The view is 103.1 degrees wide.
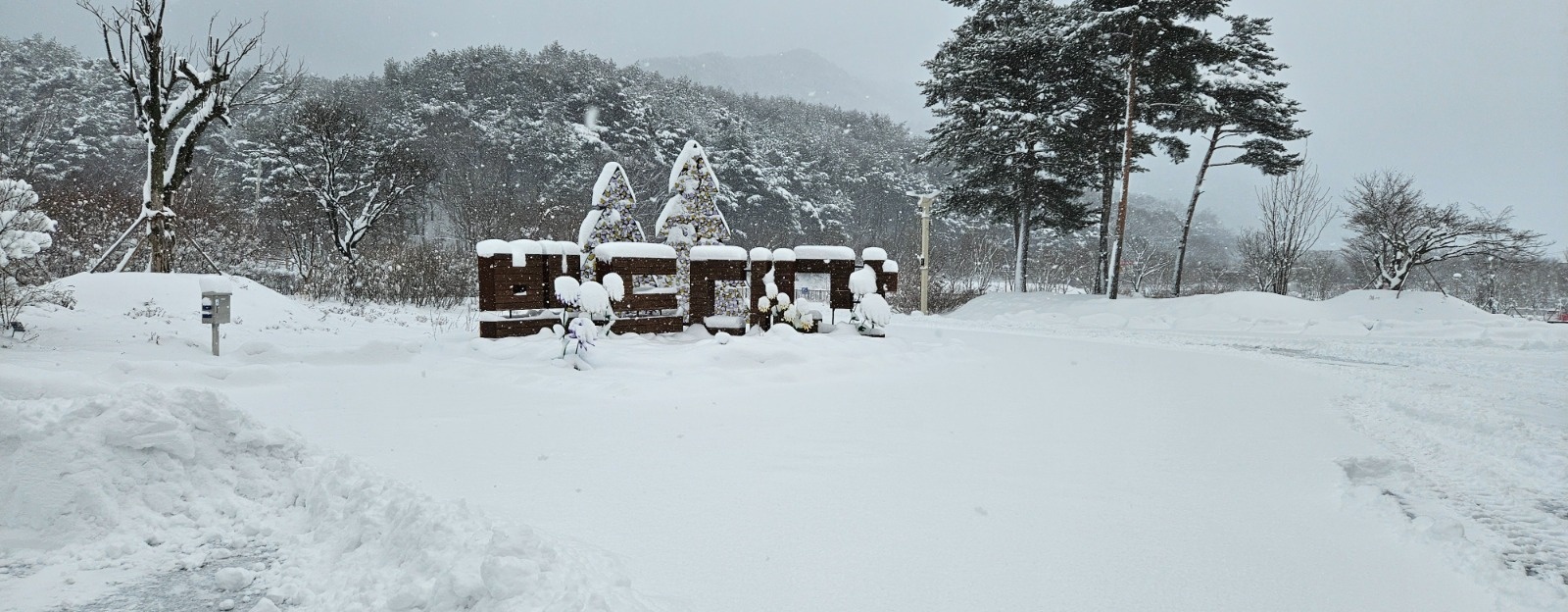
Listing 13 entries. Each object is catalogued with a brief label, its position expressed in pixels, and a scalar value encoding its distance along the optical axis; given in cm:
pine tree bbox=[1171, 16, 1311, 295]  1903
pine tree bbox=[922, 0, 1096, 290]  1897
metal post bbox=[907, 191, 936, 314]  1856
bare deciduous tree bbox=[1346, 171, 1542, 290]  1606
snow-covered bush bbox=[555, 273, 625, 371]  670
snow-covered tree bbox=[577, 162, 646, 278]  878
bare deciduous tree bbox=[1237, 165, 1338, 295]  2098
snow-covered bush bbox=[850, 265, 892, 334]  916
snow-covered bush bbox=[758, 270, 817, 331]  922
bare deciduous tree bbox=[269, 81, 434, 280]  1936
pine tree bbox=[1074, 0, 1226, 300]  1709
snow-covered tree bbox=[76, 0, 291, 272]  1101
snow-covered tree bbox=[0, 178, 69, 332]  641
